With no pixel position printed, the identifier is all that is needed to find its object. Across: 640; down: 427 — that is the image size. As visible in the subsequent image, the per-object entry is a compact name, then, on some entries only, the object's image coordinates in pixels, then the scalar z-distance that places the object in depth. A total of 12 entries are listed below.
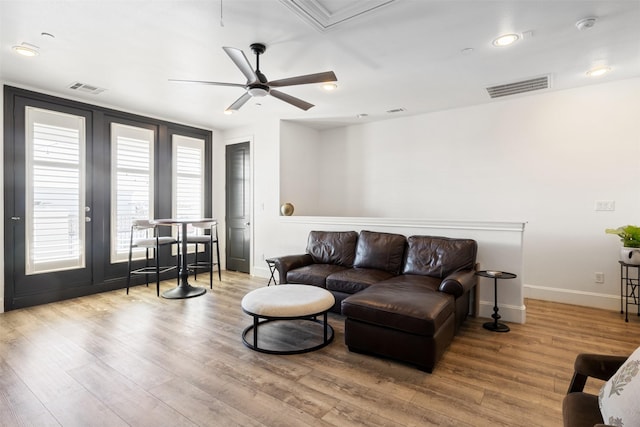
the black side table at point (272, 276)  4.70
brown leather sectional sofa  2.38
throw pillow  1.00
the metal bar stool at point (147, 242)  4.36
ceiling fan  2.40
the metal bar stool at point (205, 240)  4.64
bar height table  4.22
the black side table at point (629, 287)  3.49
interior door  5.69
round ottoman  2.58
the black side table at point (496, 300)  3.12
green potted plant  3.22
